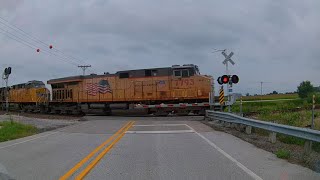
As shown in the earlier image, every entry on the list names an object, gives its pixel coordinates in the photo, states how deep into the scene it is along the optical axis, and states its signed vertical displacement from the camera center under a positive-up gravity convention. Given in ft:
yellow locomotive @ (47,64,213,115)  113.09 +3.52
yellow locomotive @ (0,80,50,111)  147.95 +3.41
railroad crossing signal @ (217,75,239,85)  79.00 +4.46
